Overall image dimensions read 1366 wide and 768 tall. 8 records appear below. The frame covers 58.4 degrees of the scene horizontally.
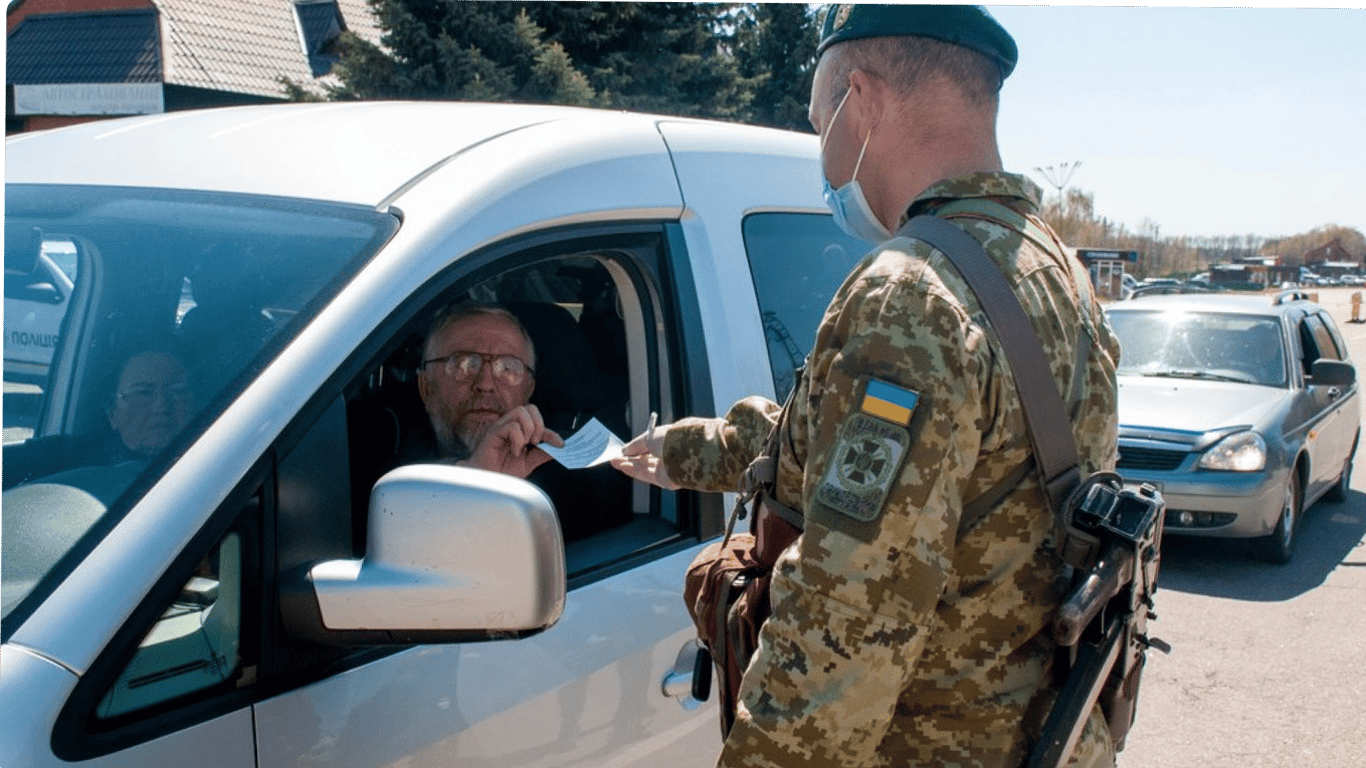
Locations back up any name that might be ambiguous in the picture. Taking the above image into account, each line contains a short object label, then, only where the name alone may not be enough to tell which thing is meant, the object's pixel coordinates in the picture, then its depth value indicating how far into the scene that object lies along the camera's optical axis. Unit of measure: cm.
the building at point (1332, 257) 10494
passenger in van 168
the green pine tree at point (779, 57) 2192
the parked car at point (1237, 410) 766
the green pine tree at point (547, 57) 1591
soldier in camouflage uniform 147
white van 154
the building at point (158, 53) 2495
